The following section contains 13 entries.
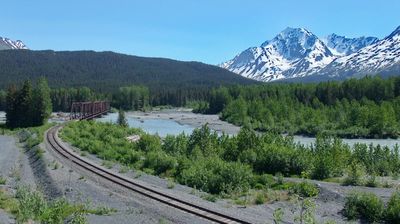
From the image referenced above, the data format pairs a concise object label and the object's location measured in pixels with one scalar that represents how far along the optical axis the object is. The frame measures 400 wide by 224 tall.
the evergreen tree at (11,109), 105.81
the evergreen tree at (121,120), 96.25
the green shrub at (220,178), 31.33
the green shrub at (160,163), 40.19
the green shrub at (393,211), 22.70
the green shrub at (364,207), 23.44
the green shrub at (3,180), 35.47
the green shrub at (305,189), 26.22
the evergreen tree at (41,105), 105.94
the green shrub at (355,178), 32.18
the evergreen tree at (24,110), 104.94
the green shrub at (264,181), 32.19
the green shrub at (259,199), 26.94
